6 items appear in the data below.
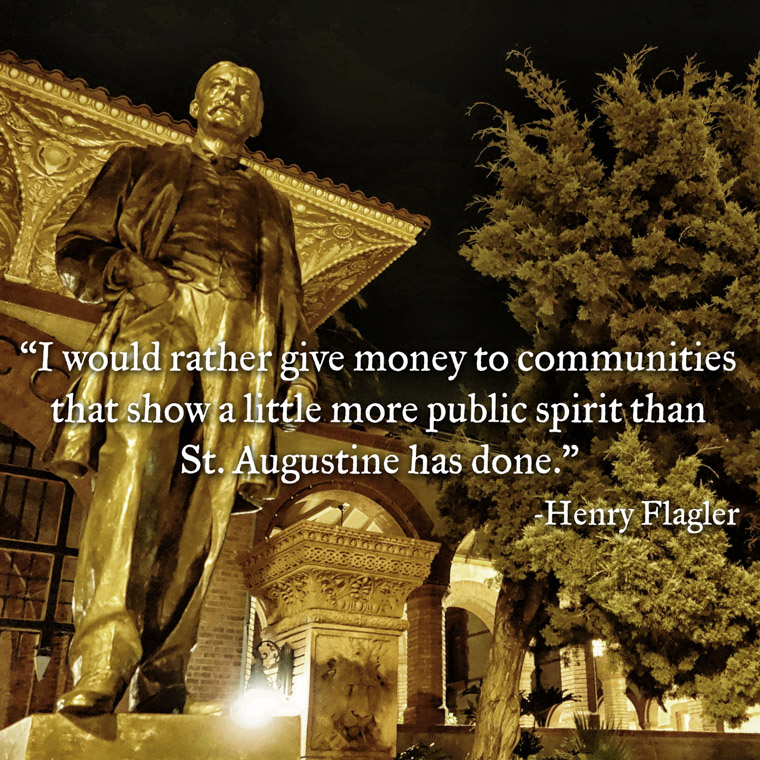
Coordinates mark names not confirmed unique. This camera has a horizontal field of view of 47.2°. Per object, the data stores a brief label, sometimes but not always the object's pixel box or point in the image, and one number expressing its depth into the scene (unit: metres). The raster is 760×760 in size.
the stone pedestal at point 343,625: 6.90
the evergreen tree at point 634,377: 7.15
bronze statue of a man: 1.97
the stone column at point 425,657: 11.63
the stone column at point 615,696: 17.05
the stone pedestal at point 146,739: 1.63
